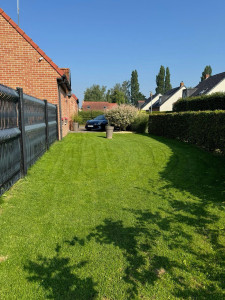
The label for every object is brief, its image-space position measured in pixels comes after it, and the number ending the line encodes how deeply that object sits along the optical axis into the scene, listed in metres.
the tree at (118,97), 75.75
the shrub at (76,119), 22.31
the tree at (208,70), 83.81
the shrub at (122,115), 19.73
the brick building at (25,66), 10.31
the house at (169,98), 54.42
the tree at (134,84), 98.45
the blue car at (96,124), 21.86
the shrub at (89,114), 38.58
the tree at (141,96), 105.93
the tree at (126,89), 109.47
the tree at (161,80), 91.75
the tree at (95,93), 101.56
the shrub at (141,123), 19.77
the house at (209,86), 36.69
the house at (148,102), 70.76
